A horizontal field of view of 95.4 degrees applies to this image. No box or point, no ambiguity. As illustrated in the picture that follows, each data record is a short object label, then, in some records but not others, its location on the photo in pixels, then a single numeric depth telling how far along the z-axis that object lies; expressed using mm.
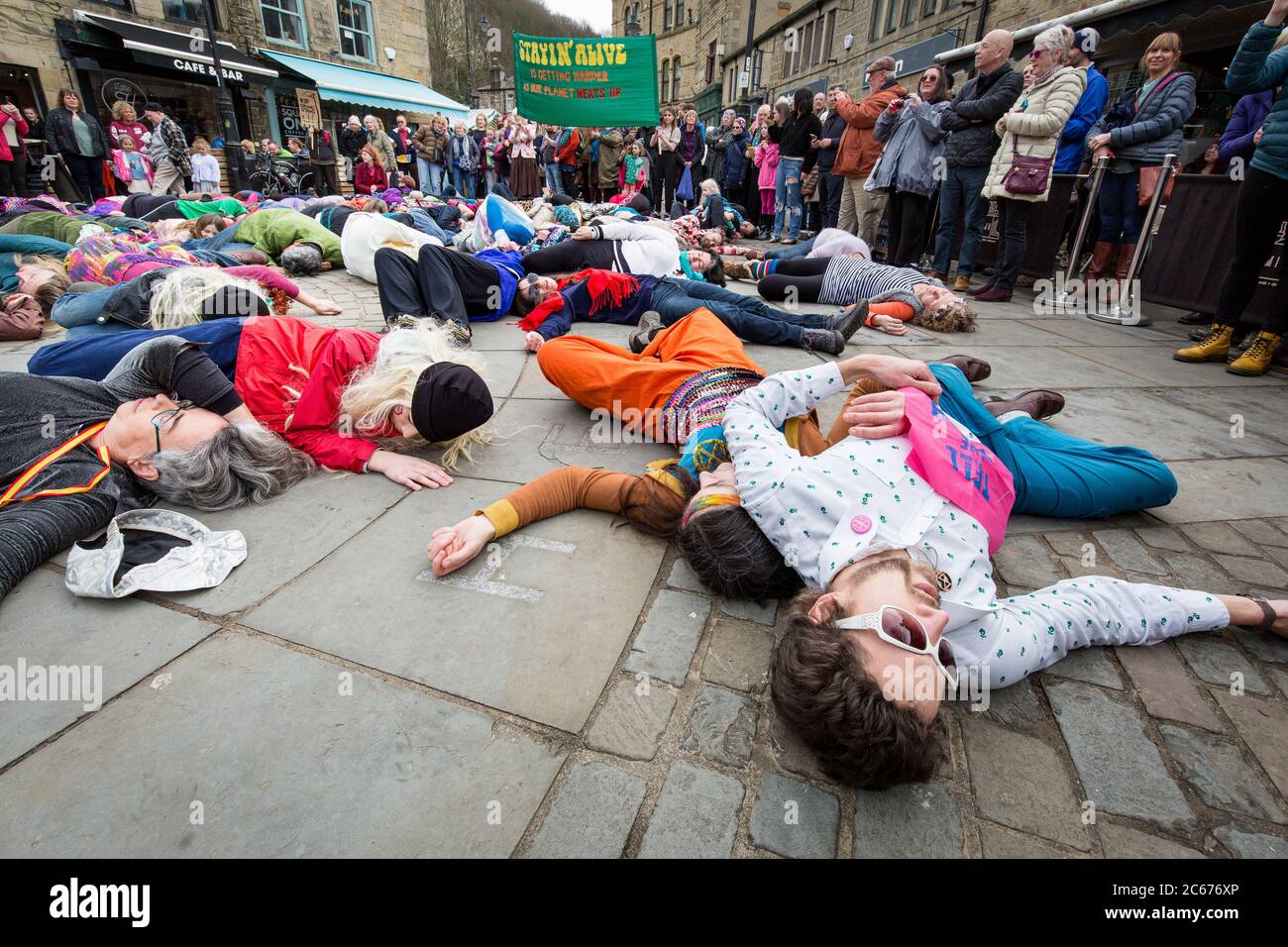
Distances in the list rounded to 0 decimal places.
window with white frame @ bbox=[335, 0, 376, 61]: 20984
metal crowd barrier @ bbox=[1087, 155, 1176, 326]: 5352
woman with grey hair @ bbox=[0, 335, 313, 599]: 2010
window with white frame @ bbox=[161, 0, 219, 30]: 16484
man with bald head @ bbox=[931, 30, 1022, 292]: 5438
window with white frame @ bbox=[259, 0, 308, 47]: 18750
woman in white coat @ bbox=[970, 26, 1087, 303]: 5066
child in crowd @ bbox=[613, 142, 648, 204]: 12344
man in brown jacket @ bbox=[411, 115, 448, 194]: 14547
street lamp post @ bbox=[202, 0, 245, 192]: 11633
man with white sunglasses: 1289
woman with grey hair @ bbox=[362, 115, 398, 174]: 14195
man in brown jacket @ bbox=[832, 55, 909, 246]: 7051
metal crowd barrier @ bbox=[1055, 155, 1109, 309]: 5756
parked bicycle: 13357
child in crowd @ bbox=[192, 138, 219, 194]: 12102
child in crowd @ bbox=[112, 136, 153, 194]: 11641
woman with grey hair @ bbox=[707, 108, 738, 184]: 12094
